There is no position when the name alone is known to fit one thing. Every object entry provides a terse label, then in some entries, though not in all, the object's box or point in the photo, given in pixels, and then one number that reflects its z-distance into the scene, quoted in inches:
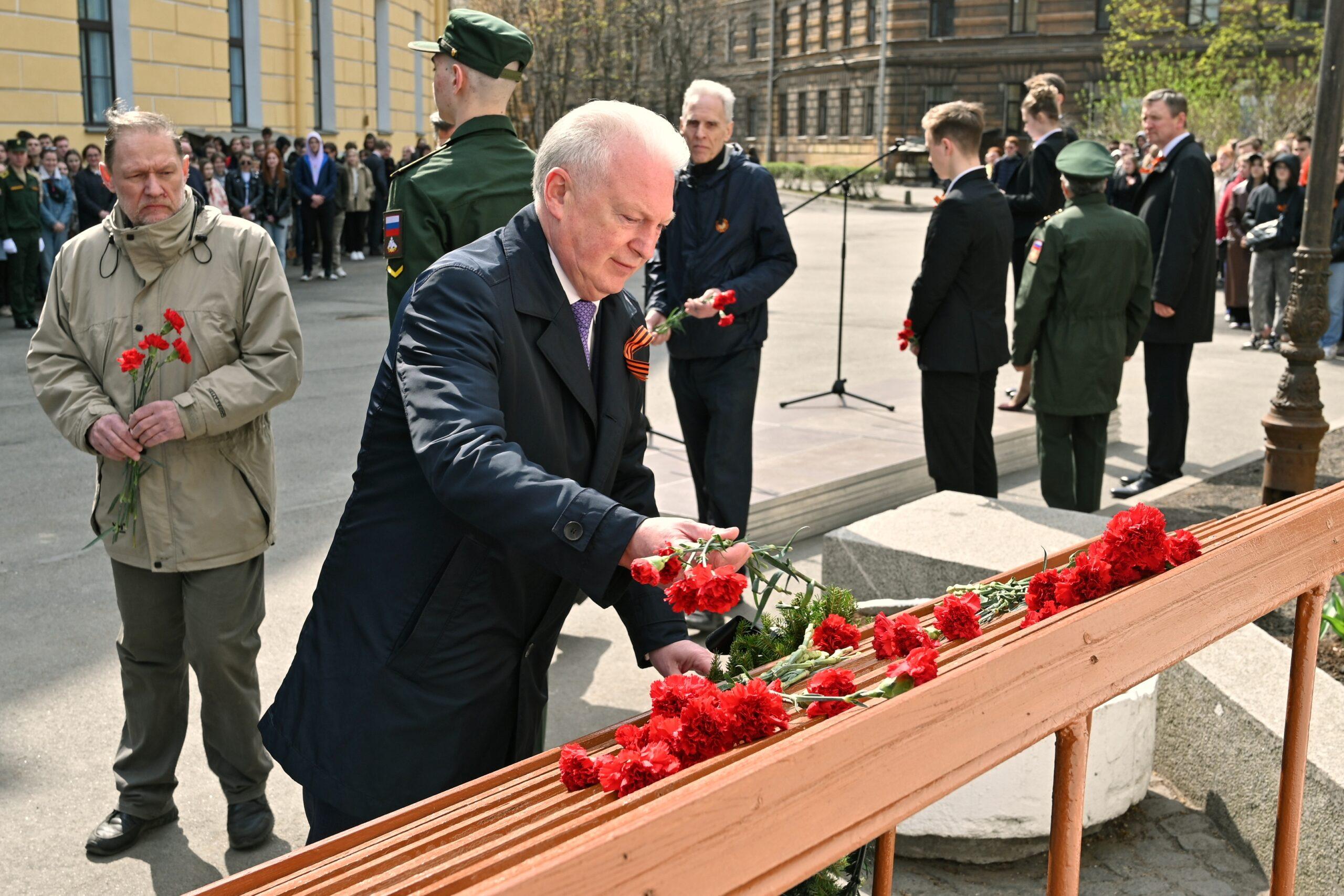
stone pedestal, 144.7
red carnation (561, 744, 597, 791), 67.6
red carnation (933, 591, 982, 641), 83.9
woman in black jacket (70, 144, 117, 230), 600.7
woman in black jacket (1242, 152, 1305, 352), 530.0
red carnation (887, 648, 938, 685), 64.8
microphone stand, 358.6
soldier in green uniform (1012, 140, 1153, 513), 265.0
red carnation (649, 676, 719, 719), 69.5
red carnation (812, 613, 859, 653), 84.4
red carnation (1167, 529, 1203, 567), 85.4
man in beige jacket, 142.5
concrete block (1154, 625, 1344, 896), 133.6
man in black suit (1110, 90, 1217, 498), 300.0
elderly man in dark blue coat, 88.6
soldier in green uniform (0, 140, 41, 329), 556.7
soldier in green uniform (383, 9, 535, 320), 156.3
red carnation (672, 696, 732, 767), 65.1
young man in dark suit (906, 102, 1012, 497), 250.1
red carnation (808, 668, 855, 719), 67.8
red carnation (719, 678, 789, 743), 66.2
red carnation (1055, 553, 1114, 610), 84.8
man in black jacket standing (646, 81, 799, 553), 225.0
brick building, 2119.8
